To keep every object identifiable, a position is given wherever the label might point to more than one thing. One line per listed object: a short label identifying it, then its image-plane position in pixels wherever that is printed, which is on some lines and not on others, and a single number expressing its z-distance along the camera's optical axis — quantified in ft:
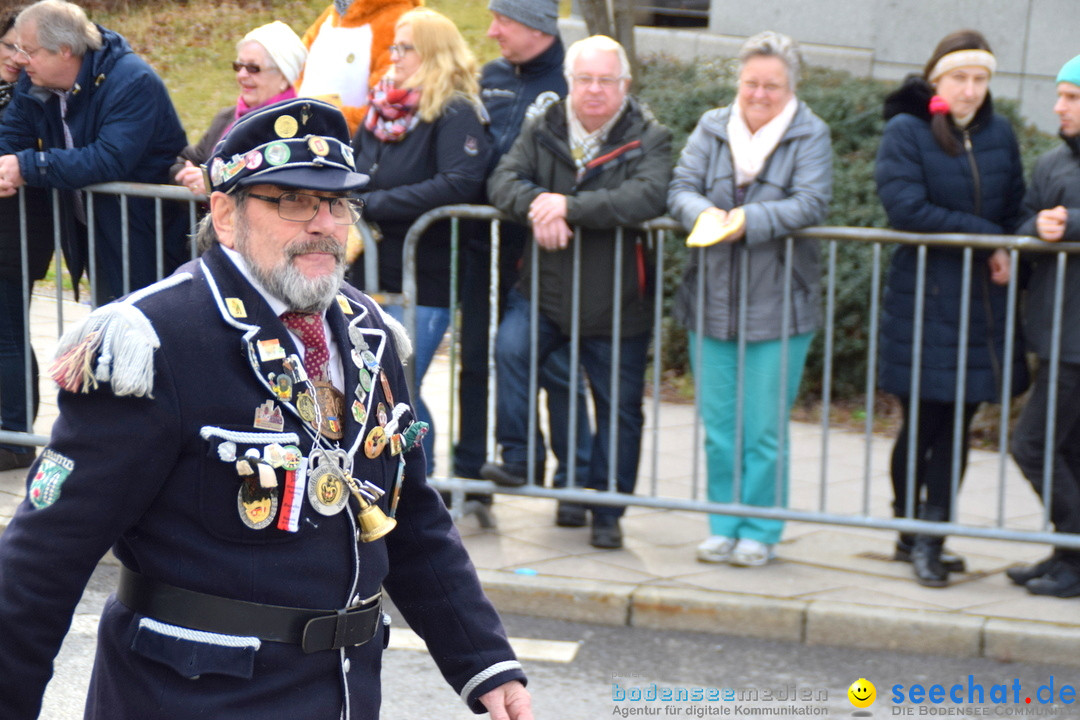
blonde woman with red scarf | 38.88
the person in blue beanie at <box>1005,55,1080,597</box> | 34.96
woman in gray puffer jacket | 36.55
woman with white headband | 35.73
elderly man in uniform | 14.88
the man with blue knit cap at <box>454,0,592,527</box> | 39.99
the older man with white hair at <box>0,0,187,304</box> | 40.52
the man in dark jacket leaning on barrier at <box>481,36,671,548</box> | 37.11
